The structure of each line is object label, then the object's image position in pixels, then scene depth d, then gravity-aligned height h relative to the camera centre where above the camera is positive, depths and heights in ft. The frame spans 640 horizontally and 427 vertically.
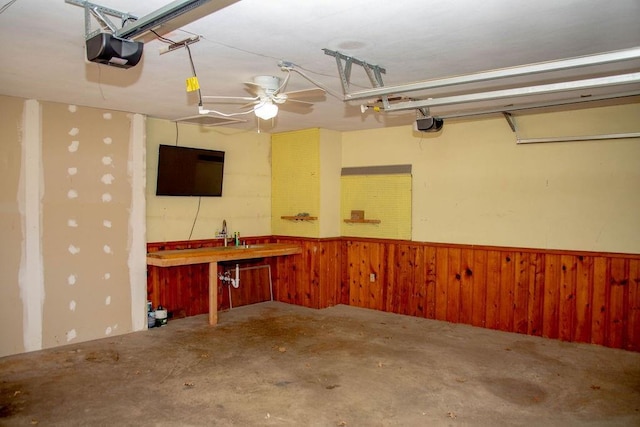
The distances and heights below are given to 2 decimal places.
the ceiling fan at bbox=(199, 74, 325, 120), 11.74 +2.86
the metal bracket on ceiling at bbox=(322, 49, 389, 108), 10.19 +3.22
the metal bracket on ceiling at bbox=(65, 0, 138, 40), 7.70 +3.26
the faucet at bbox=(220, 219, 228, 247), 20.16 -1.15
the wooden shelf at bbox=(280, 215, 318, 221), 20.74 -0.54
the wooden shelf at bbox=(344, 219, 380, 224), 20.39 -0.66
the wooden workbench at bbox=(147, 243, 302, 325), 16.47 -1.88
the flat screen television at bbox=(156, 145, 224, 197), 17.95 +1.37
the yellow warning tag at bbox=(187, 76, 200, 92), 9.70 +2.55
